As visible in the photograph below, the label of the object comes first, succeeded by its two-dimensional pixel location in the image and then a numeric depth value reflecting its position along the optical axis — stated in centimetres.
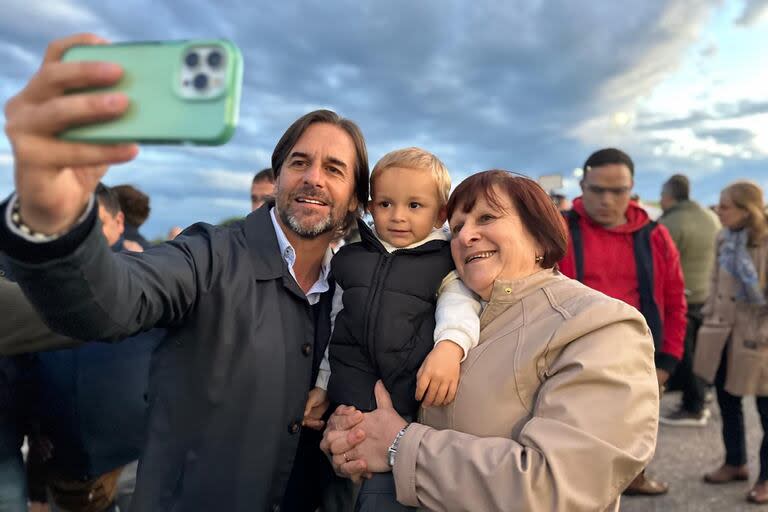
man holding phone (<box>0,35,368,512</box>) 91
